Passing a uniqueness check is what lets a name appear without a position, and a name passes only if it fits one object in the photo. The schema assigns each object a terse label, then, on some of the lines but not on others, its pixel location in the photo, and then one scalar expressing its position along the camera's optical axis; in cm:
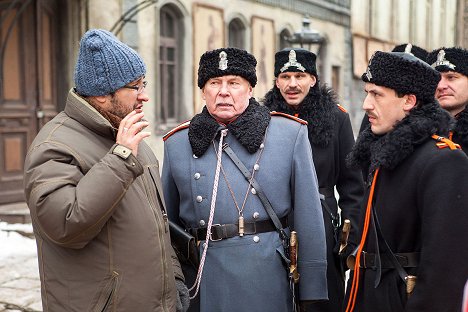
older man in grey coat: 282
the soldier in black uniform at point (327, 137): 387
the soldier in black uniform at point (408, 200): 225
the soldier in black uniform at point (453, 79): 374
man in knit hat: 209
